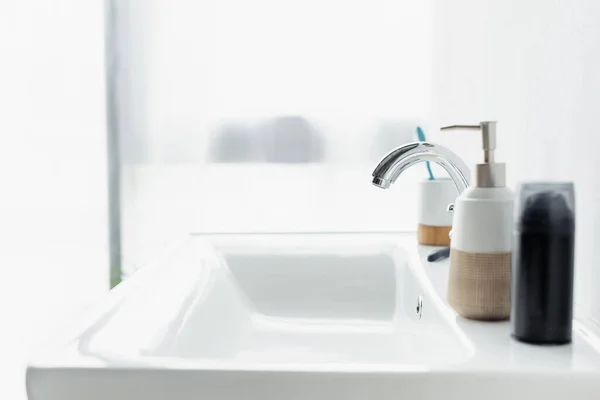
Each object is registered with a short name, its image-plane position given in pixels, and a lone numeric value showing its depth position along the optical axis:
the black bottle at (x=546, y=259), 0.54
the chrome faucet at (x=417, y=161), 0.75
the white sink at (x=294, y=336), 0.47
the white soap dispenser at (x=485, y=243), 0.62
